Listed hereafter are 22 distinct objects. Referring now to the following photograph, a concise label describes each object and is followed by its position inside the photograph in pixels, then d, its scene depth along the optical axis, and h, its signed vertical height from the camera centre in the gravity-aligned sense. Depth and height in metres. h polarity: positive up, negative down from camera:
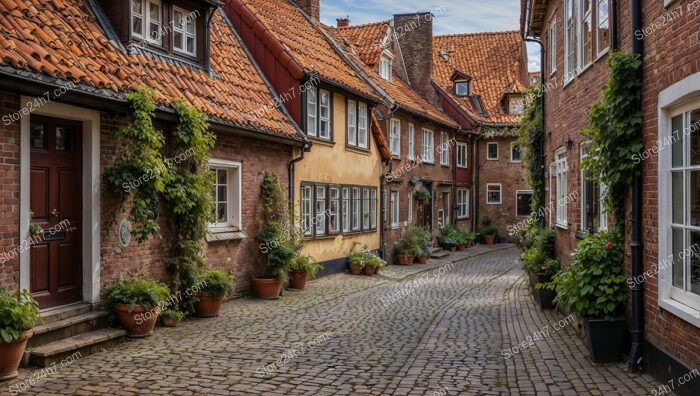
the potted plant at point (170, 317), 10.42 -1.74
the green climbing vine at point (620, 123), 7.76 +1.00
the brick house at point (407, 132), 24.83 +3.17
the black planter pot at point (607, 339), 8.04 -1.62
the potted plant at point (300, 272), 15.62 -1.55
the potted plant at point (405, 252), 24.27 -1.67
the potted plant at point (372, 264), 19.97 -1.74
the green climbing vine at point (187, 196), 10.74 +0.20
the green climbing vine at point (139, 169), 9.57 +0.58
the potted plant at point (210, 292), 11.31 -1.45
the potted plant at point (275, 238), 14.17 -0.70
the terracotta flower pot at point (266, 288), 14.07 -1.72
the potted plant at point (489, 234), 35.19 -1.49
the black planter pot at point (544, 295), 12.75 -1.73
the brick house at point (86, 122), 8.13 +1.26
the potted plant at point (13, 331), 7.03 -1.32
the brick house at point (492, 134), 34.84 +3.83
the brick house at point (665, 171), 6.38 +0.37
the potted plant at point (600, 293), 8.05 -1.10
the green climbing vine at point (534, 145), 16.50 +1.59
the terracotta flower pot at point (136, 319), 9.31 -1.58
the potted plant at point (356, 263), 19.67 -1.67
